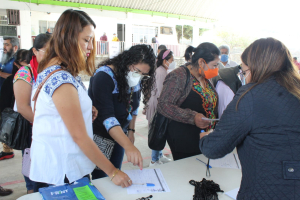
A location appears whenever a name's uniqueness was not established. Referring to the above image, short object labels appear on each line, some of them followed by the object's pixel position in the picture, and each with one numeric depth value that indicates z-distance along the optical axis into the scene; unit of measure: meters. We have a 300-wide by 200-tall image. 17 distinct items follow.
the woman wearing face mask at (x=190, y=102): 1.71
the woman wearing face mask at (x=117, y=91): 1.47
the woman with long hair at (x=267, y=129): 0.84
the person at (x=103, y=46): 11.32
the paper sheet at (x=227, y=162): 1.61
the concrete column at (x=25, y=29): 9.20
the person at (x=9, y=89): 2.48
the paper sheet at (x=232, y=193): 1.23
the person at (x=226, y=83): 1.99
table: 1.21
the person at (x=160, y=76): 3.55
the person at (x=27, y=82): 1.79
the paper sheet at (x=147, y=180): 1.25
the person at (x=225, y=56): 4.07
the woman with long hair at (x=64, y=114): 0.96
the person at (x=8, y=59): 3.25
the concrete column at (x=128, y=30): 10.84
